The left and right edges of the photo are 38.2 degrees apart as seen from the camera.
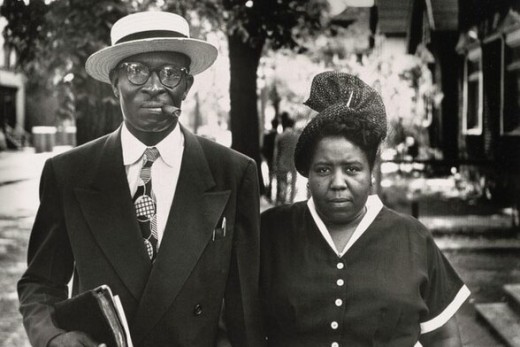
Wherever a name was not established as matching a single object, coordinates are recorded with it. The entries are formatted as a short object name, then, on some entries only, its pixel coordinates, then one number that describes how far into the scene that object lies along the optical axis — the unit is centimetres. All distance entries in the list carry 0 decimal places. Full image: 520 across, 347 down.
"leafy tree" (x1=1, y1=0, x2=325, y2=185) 455
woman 231
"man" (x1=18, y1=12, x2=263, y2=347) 233
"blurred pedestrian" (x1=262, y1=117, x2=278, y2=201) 1243
